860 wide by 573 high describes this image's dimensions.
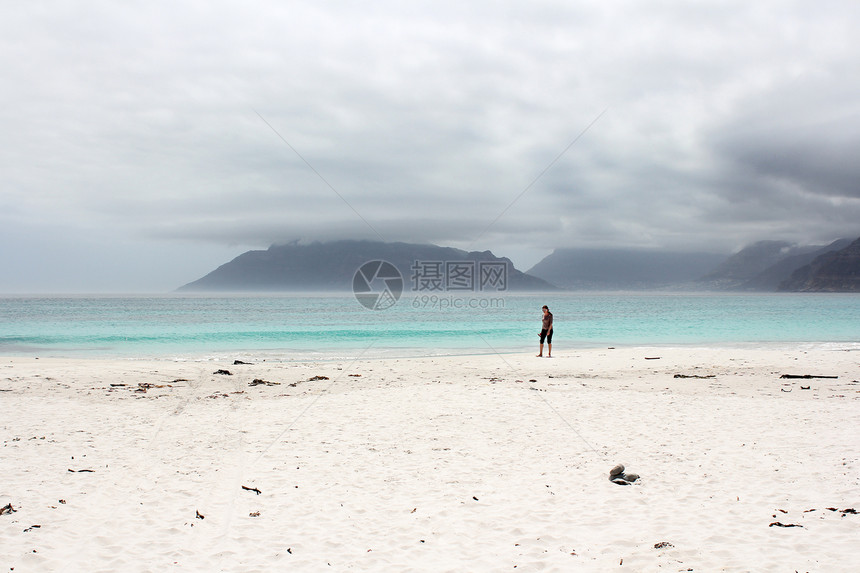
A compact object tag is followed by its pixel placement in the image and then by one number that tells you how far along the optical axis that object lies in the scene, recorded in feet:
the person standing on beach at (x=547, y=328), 73.82
